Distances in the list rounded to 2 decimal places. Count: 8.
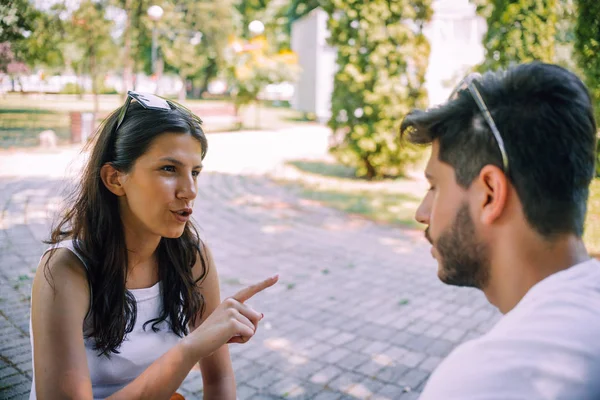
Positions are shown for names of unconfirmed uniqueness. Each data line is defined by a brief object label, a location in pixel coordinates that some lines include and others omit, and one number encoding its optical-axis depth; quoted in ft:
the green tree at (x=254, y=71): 65.21
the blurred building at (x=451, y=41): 68.39
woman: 5.56
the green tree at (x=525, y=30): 30.35
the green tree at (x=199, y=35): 86.29
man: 3.31
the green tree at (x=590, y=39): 15.11
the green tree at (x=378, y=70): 36.50
